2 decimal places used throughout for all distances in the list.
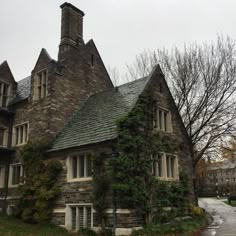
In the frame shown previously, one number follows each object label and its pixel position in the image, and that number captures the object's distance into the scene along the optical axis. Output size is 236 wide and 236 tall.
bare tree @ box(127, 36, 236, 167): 25.25
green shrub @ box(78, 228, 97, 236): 14.14
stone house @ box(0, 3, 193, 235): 15.66
